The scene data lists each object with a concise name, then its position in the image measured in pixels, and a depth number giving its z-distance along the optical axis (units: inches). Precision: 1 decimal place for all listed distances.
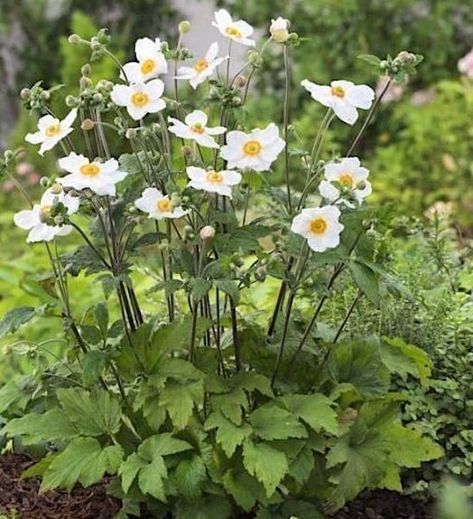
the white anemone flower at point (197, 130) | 87.3
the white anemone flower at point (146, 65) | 91.1
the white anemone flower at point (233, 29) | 93.9
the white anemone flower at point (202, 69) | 91.4
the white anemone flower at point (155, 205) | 86.2
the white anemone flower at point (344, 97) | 88.2
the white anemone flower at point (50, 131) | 89.6
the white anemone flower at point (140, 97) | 88.0
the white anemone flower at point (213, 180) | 84.2
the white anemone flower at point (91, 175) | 85.0
